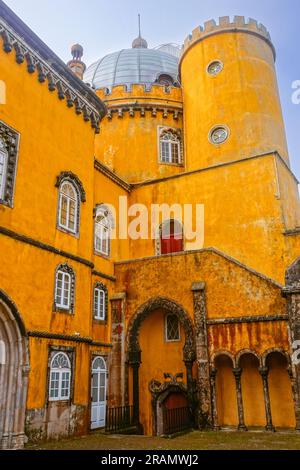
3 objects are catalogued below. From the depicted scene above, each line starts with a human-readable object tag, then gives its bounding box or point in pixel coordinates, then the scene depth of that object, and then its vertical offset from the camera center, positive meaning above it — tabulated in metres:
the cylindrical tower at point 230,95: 21.27 +14.26
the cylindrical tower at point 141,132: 24.03 +13.74
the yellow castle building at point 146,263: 13.17 +4.23
